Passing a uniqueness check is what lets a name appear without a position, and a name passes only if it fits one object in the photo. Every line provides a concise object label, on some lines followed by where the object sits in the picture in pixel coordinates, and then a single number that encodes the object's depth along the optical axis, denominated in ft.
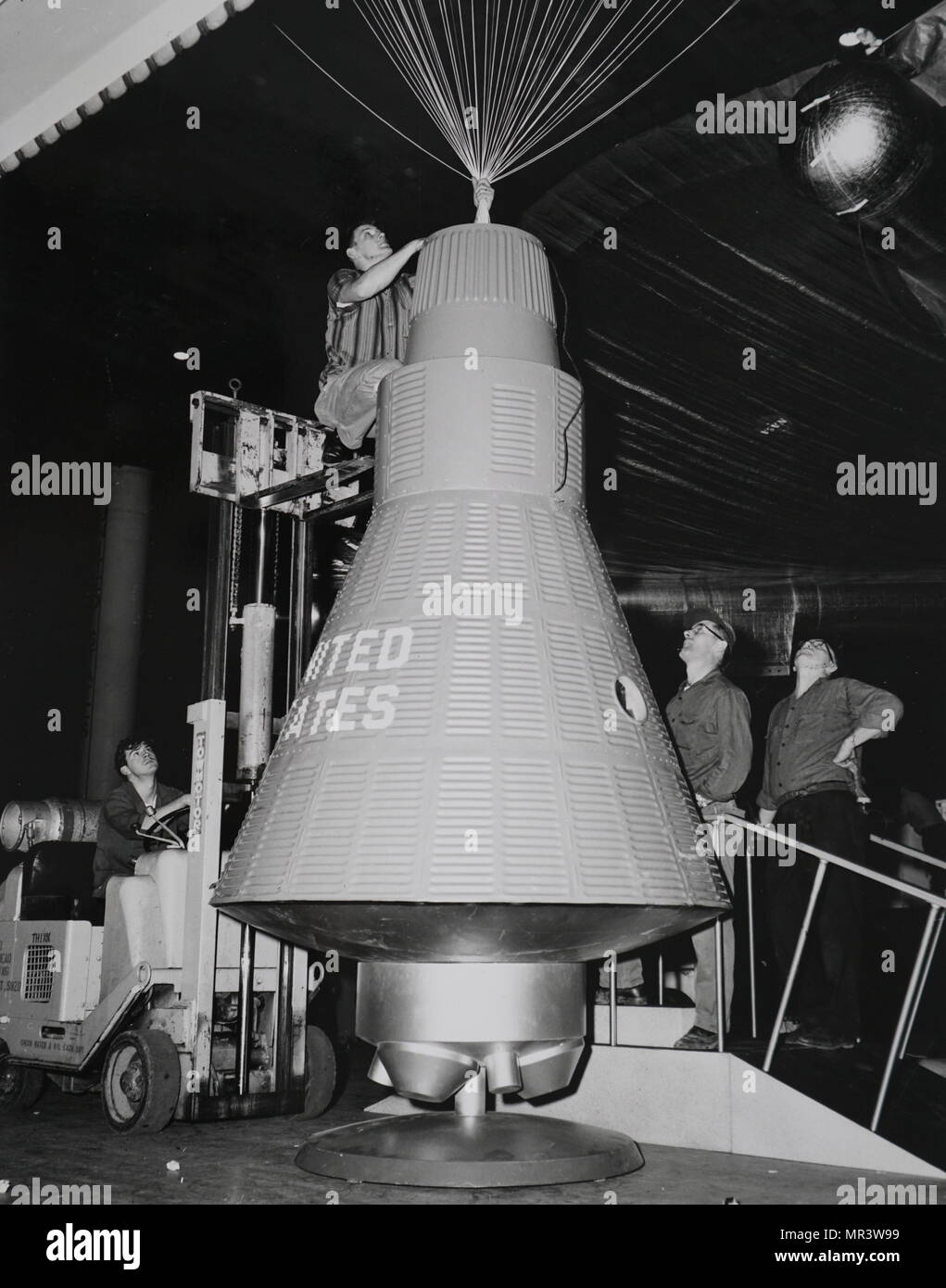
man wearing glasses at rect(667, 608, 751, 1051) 13.09
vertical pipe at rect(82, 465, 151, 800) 29.32
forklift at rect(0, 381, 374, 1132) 12.61
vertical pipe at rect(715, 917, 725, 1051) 11.37
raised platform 10.23
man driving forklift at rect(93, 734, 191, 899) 15.55
